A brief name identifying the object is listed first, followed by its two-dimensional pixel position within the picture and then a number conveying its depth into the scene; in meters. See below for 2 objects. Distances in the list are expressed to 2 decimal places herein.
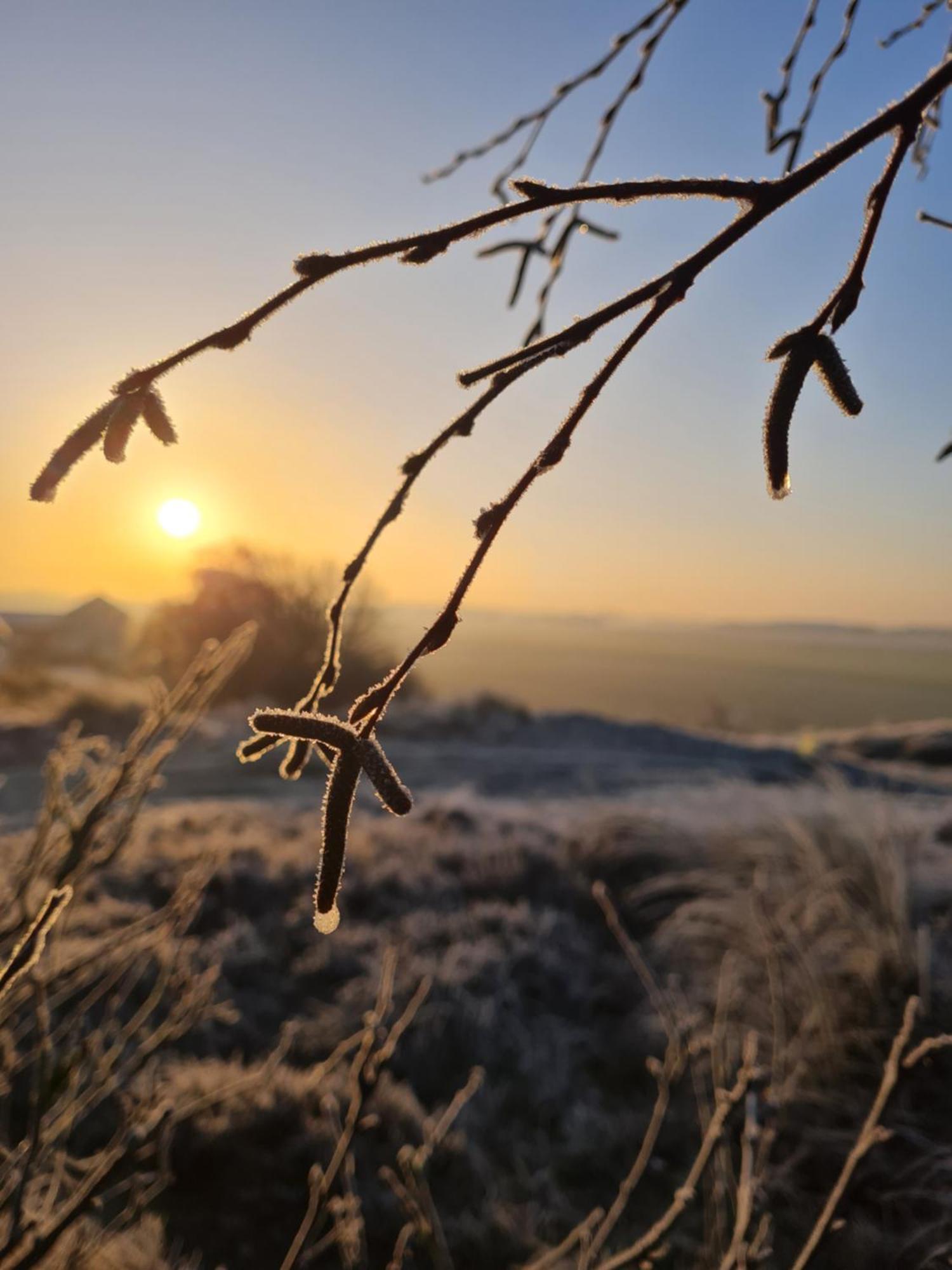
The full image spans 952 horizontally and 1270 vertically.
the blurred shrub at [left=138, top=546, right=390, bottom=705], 14.40
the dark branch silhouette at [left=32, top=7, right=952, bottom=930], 0.14
